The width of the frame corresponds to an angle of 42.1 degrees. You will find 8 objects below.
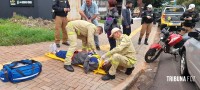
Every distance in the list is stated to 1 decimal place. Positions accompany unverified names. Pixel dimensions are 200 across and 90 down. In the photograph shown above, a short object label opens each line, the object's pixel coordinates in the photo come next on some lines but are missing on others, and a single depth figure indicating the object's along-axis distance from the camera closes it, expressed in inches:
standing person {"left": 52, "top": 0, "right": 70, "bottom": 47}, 301.1
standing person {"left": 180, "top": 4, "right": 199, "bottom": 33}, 374.9
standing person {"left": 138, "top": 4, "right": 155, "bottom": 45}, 380.5
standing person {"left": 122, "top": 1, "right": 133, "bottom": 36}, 315.6
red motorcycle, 294.5
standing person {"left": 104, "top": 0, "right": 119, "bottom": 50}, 274.5
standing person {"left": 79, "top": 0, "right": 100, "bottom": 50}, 305.9
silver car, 183.9
